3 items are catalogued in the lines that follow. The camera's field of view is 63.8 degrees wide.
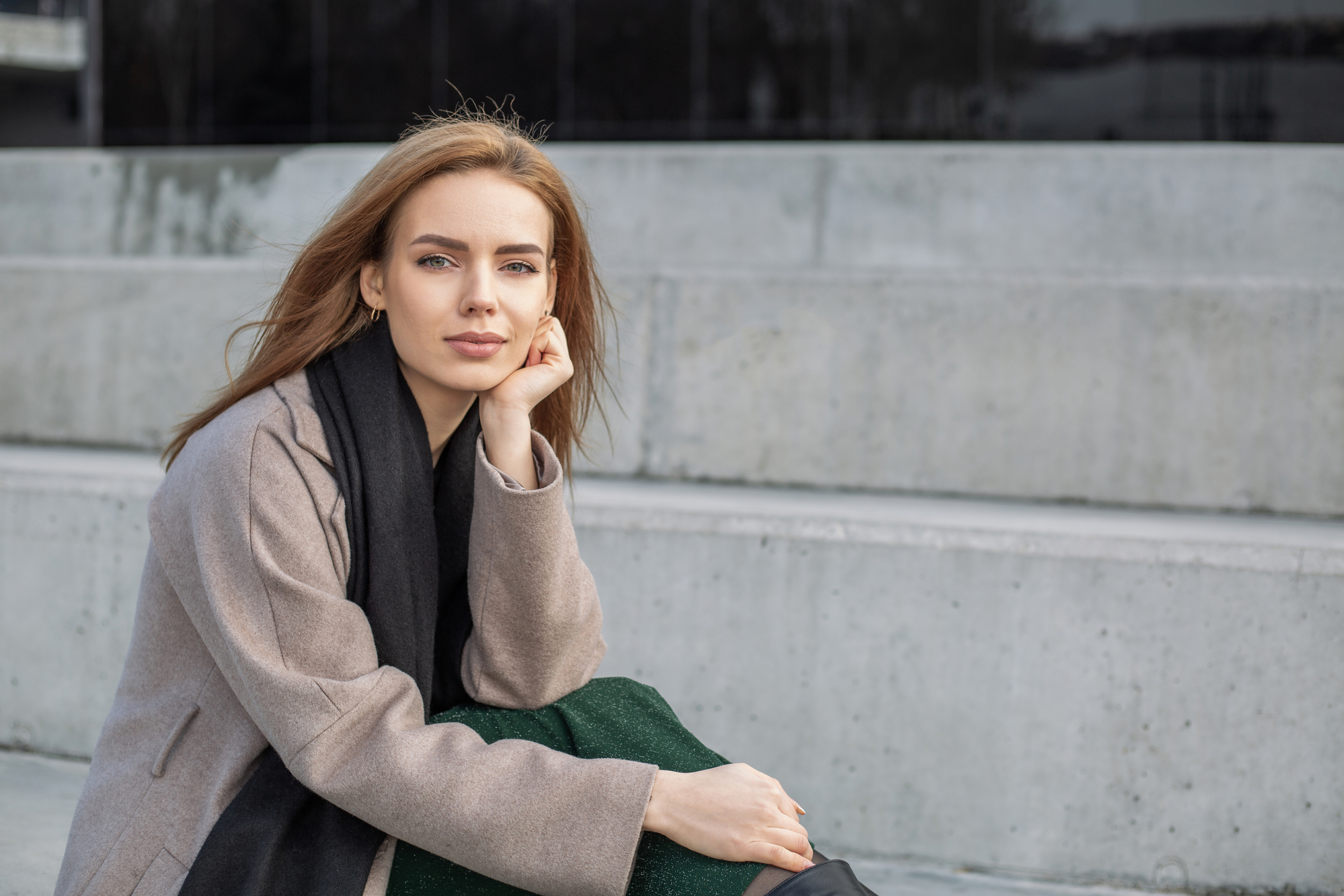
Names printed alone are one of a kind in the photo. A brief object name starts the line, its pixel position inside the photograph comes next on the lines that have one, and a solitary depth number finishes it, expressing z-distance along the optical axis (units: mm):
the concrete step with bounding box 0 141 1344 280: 4453
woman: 1460
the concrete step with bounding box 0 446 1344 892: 2594
